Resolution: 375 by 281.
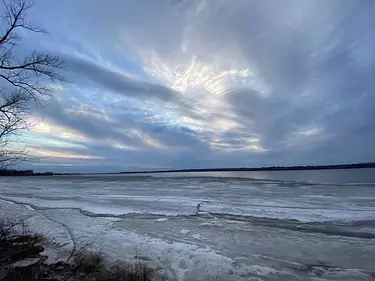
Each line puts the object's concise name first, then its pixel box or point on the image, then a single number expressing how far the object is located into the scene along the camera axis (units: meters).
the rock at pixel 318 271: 5.12
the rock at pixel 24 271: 3.96
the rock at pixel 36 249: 5.73
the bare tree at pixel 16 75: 7.09
